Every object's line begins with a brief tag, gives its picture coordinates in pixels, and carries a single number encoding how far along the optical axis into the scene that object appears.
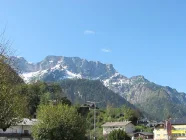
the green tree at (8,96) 26.16
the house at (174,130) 115.59
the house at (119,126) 147.38
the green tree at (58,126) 58.54
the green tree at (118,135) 90.26
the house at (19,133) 83.62
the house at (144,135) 132.02
